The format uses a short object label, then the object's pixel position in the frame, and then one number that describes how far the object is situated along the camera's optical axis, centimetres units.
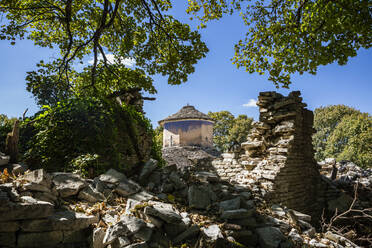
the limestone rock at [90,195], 308
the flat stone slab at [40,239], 222
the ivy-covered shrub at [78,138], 386
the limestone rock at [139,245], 229
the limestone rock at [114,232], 231
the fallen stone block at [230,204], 367
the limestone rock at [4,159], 316
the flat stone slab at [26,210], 218
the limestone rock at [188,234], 272
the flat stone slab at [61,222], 228
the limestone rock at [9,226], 218
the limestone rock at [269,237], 327
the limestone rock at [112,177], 351
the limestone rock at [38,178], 266
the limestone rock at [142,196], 331
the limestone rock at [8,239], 217
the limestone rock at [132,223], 247
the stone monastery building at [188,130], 2062
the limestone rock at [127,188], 339
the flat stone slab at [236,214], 345
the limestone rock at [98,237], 234
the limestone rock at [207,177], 446
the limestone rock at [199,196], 370
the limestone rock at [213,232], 283
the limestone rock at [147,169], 425
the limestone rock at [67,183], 298
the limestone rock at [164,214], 278
